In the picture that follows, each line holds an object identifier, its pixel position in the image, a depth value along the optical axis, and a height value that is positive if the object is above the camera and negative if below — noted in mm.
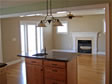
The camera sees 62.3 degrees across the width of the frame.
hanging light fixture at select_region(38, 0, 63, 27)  2741 +941
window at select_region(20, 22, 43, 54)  5220 +111
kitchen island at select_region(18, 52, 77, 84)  2075 -707
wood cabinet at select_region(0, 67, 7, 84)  2118 -854
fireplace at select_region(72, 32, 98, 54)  6191 +12
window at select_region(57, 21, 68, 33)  6767 +758
